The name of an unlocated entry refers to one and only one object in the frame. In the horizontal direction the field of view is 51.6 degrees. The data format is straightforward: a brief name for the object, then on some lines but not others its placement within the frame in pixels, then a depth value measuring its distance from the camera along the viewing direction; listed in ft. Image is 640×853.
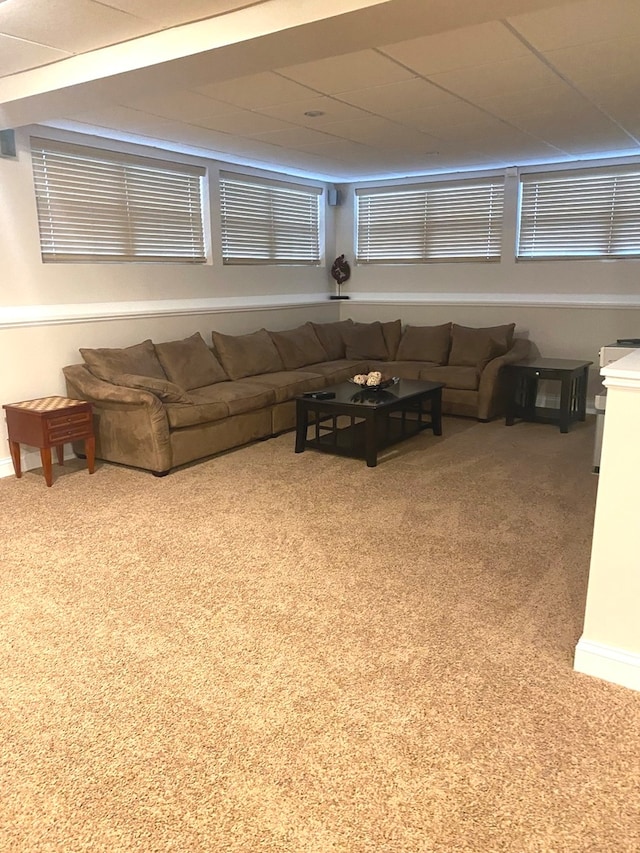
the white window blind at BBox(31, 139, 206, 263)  15.28
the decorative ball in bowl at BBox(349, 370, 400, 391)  16.30
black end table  18.11
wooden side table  13.51
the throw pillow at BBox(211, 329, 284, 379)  18.56
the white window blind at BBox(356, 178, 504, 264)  21.65
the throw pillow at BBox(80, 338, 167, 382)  15.08
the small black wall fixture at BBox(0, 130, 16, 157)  13.88
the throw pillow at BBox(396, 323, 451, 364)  21.39
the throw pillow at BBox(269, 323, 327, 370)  20.48
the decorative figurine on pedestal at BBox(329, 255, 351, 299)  24.66
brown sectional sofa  14.53
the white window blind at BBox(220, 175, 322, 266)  20.42
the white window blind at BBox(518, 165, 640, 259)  19.21
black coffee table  14.87
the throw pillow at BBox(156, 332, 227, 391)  16.79
